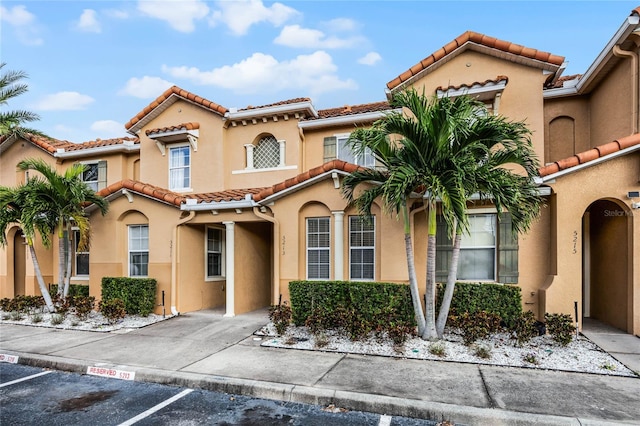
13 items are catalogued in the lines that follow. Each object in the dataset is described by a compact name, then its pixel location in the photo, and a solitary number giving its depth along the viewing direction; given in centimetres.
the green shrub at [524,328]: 731
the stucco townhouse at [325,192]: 836
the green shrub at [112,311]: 1009
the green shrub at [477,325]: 749
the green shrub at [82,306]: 1040
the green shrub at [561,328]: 725
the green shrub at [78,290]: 1291
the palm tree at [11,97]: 1409
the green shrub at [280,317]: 866
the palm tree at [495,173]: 691
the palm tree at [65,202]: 1073
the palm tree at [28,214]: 1055
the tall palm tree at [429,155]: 680
